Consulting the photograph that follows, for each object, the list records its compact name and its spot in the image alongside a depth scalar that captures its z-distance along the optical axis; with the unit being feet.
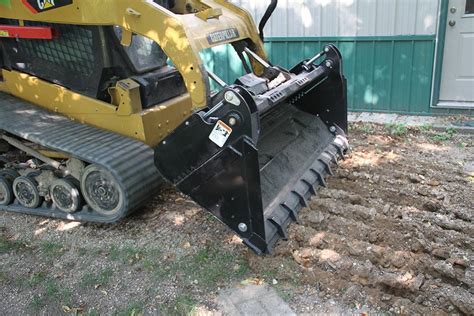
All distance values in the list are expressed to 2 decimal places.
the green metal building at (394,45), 20.88
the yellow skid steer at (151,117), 10.57
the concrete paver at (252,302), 9.48
